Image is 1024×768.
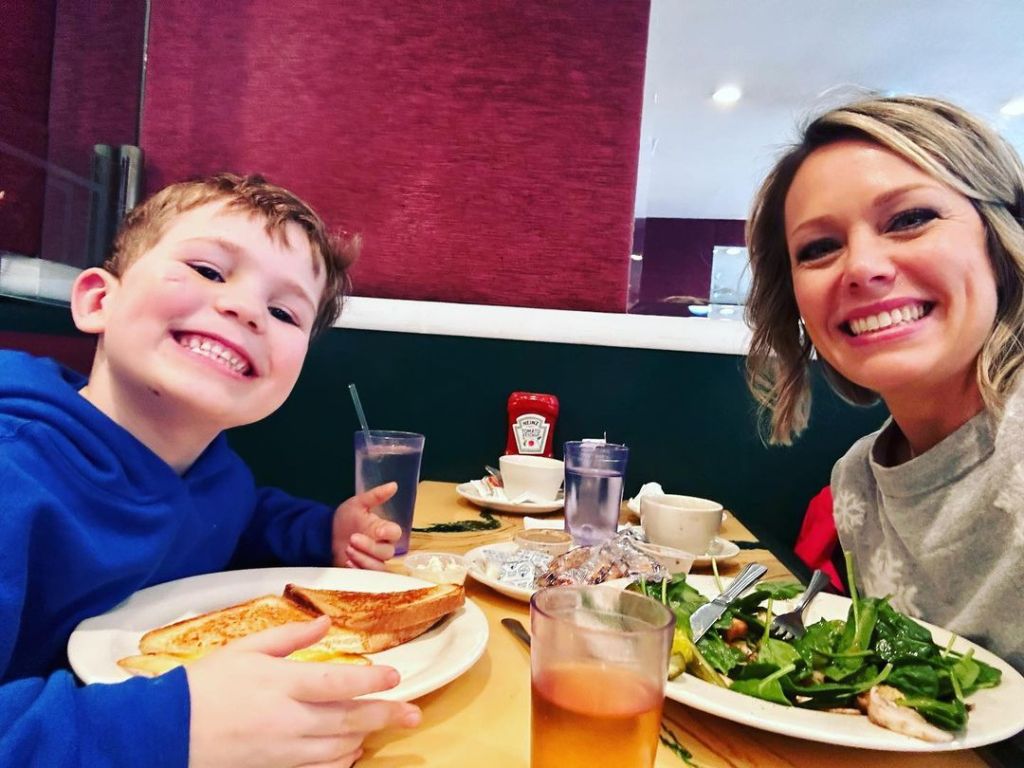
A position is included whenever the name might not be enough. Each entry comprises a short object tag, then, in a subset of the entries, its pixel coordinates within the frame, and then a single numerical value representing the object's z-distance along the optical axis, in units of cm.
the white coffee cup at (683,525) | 109
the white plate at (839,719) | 51
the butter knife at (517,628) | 73
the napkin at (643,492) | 149
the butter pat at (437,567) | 88
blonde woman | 96
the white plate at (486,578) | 83
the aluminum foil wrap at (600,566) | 82
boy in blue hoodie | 46
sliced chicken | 52
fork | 72
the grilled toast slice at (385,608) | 68
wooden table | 50
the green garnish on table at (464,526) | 126
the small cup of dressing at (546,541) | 101
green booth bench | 206
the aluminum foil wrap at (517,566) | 87
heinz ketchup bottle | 191
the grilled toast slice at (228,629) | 62
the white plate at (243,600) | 55
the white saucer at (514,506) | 144
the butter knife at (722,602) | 68
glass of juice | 47
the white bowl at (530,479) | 150
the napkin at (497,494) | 149
